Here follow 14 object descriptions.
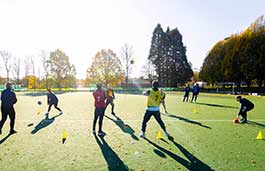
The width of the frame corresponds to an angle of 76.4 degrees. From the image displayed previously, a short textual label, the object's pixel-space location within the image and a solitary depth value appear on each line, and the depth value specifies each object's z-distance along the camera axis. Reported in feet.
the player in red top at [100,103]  19.06
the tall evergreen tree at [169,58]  145.90
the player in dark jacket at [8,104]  19.67
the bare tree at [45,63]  144.94
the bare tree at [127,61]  150.84
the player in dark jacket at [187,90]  50.67
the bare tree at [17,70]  165.95
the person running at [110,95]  31.70
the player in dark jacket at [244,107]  25.69
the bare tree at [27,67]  171.19
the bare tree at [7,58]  154.62
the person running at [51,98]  32.34
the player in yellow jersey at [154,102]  17.48
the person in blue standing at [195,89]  50.26
